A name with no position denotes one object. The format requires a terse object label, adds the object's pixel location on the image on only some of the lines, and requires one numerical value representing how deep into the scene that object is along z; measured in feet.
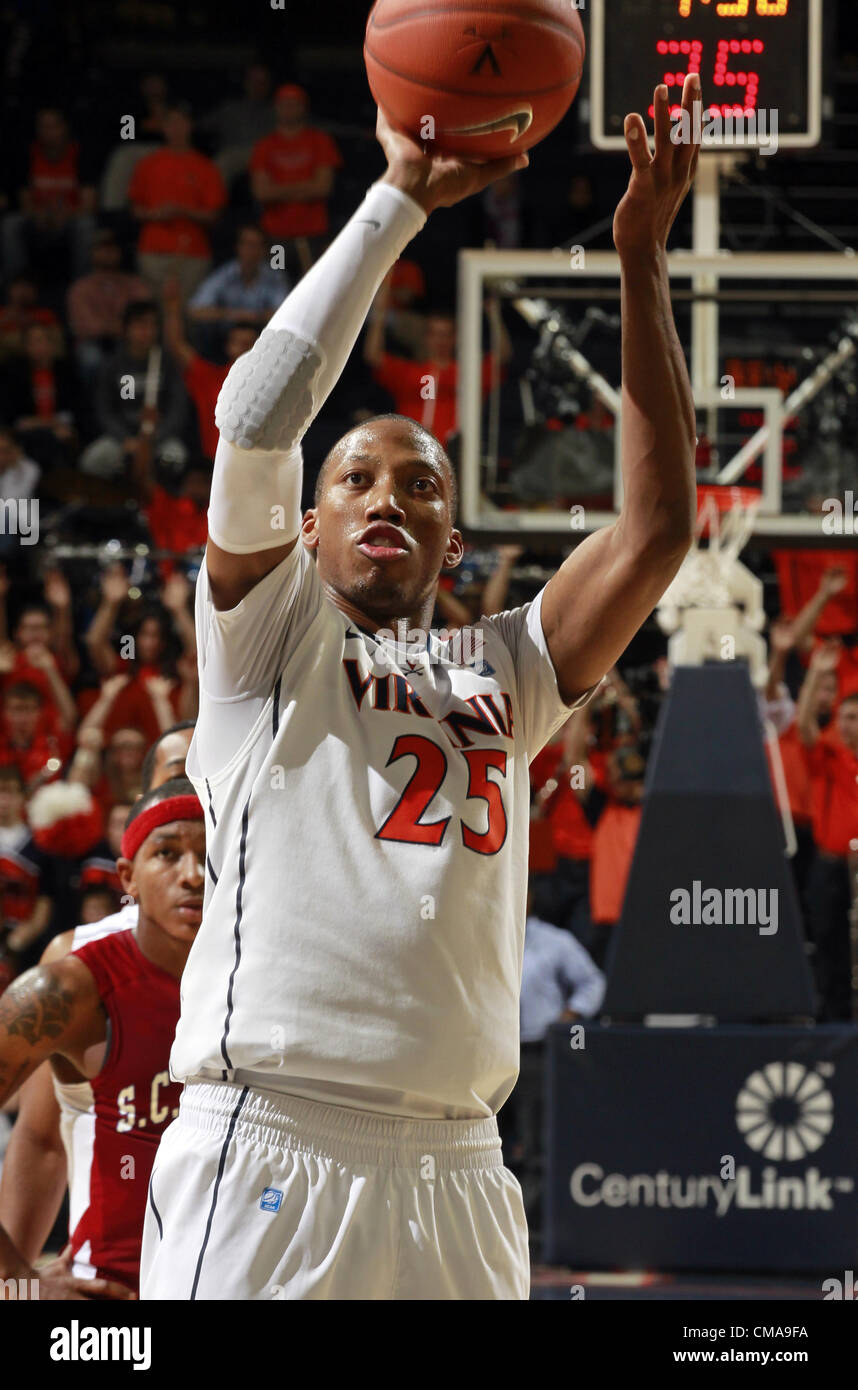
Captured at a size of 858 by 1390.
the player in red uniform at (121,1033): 21.77
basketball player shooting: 14.85
